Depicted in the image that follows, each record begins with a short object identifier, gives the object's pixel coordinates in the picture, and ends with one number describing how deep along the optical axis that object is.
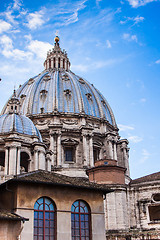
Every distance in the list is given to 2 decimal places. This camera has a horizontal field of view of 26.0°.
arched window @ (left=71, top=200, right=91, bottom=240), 23.41
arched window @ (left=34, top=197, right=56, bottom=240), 22.03
